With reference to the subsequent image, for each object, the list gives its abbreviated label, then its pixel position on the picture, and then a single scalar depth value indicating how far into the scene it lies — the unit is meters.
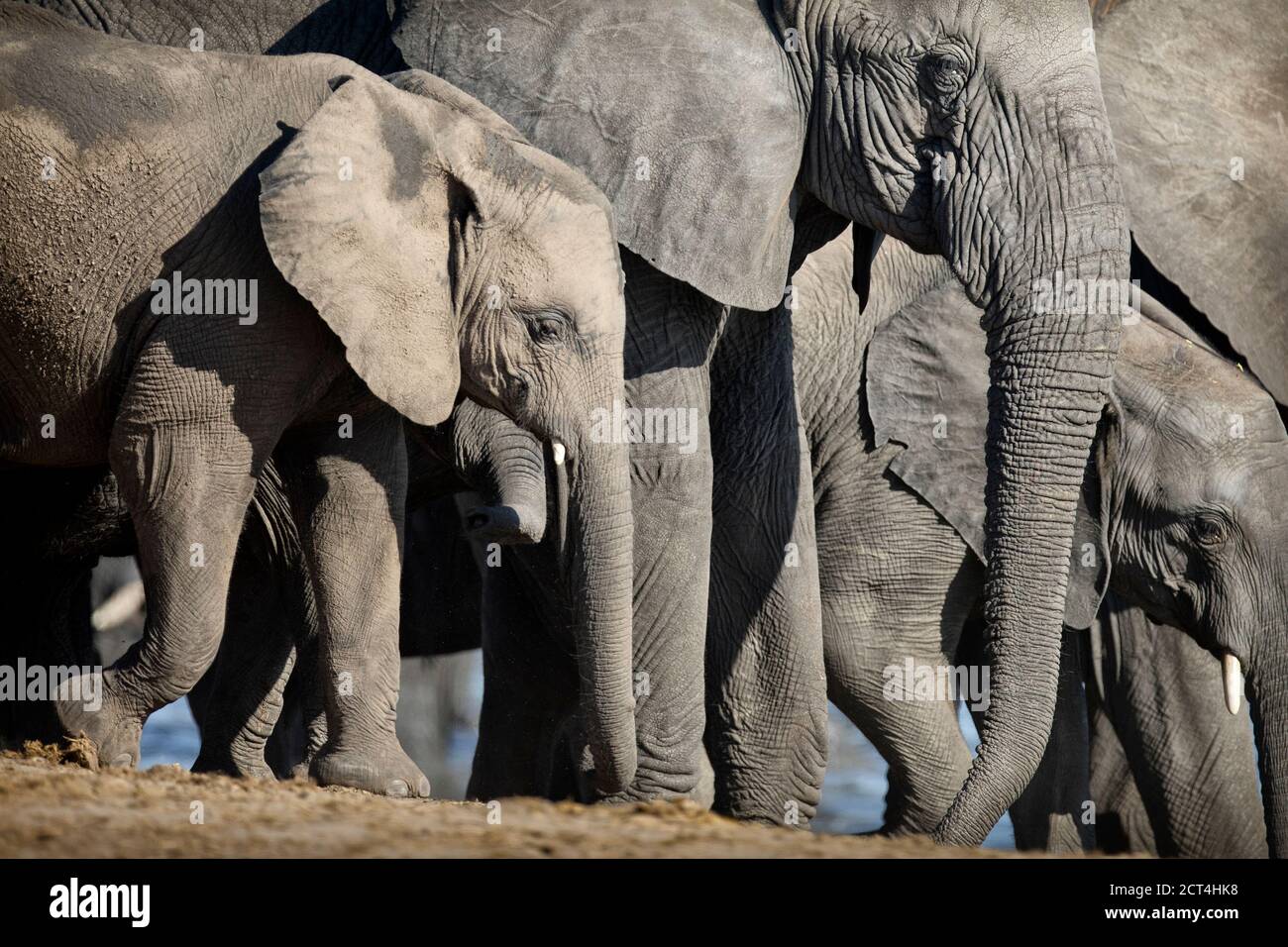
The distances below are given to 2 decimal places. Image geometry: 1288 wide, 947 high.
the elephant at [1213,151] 16.50
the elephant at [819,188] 11.34
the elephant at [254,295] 10.14
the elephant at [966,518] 14.55
